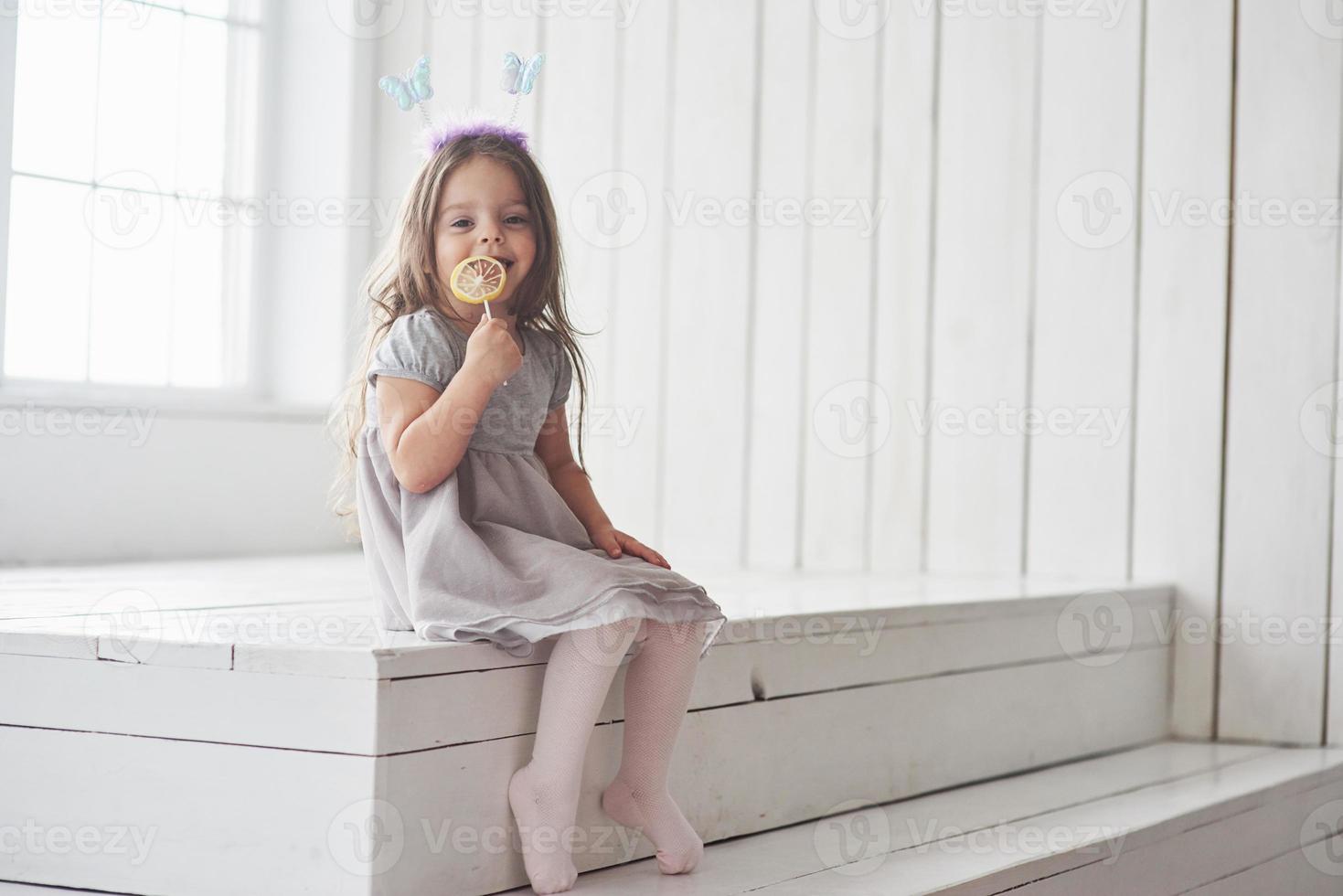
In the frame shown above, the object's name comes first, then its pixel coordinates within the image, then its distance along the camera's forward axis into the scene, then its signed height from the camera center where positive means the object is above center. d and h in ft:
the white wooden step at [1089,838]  4.96 -1.59
